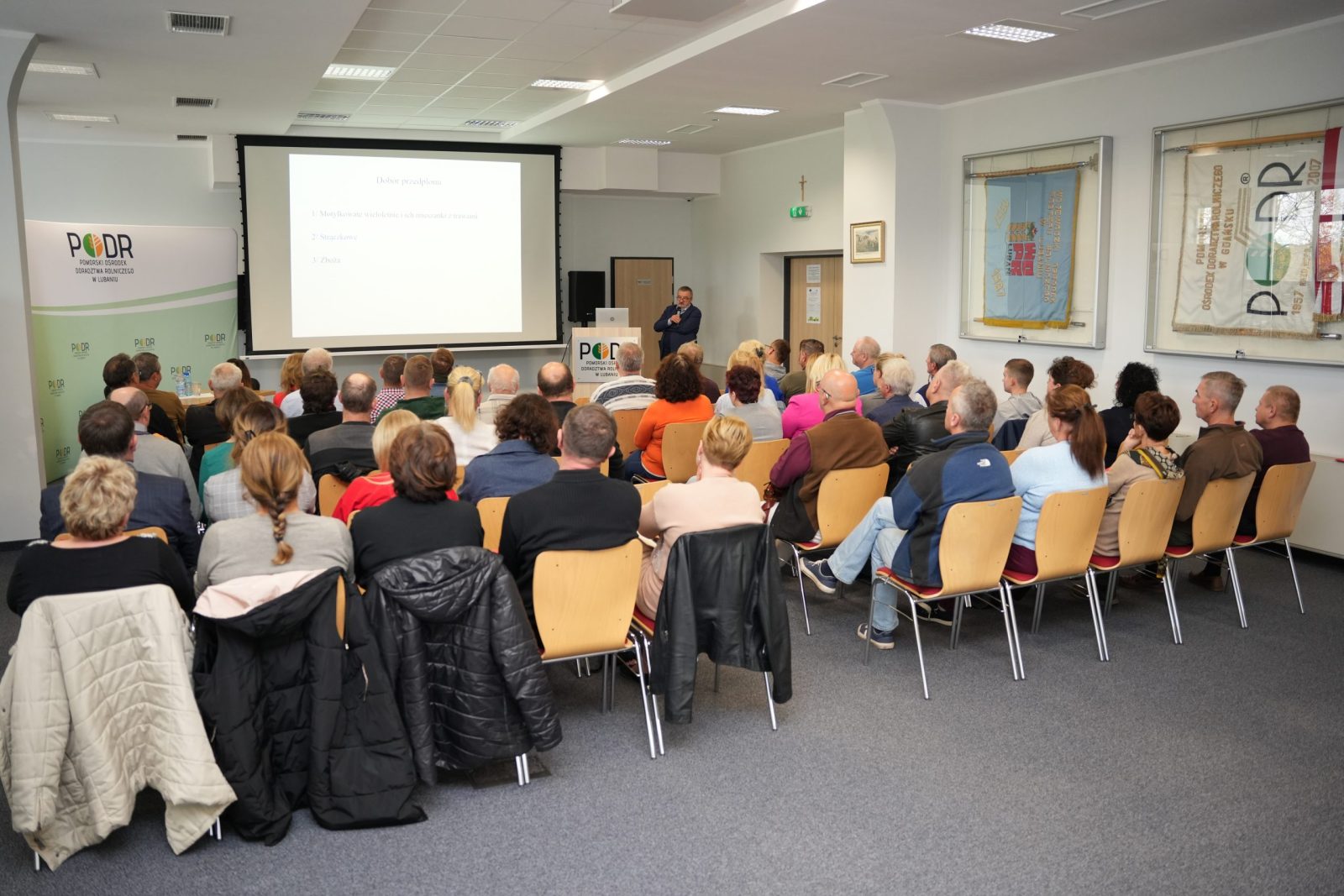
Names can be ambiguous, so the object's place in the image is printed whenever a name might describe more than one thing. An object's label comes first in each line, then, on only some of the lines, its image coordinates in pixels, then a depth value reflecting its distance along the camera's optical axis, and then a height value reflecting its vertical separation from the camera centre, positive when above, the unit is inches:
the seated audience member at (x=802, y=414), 228.8 -20.4
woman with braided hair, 119.5 -24.8
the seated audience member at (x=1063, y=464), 173.5 -23.9
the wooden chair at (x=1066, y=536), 167.5 -35.2
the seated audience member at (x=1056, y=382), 213.5 -13.4
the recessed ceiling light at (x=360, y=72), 331.3 +80.4
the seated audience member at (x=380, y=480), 144.3 -22.6
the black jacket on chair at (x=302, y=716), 115.0 -45.0
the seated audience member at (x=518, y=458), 159.8 -21.1
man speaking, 481.1 -0.5
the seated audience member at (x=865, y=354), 294.7 -9.1
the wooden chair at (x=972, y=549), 159.5 -35.6
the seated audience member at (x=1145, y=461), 185.6 -25.4
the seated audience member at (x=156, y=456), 184.4 -23.9
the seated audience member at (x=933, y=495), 164.2 -27.6
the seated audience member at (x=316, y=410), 210.8 -18.4
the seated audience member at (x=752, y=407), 222.1 -18.7
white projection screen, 422.6 +33.0
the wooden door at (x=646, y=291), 556.4 +16.2
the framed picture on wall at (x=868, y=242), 358.3 +27.8
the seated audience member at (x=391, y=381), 240.8 -14.4
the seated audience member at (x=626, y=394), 261.1 -18.3
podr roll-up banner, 328.5 +5.7
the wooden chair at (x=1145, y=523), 177.0 -35.1
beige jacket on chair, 108.3 -43.2
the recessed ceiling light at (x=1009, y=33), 259.0 +72.8
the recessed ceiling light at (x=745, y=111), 387.5 +79.2
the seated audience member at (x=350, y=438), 183.0 -21.0
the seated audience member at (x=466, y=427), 191.9 -19.7
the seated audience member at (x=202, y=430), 237.0 -24.9
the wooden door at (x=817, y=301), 479.5 +9.3
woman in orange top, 227.6 -19.1
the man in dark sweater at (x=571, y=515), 137.0 -25.6
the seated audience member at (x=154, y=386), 264.1 -16.7
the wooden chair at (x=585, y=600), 134.4 -36.8
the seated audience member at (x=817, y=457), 193.9 -25.4
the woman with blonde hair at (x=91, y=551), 114.1 -25.5
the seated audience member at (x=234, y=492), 155.9 -25.7
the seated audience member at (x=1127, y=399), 224.1 -17.3
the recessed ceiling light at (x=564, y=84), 352.2 +81.5
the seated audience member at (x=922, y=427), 198.2 -20.4
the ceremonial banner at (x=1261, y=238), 244.1 +20.5
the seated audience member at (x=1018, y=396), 237.0 -17.1
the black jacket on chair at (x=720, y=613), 139.2 -39.9
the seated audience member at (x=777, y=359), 329.7 -12.1
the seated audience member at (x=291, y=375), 262.1 -13.7
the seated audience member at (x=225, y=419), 183.9 -17.6
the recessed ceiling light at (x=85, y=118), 389.8 +77.5
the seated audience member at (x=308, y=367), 247.3 -11.3
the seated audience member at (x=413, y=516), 126.0 -23.9
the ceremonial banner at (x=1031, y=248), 314.2 +23.2
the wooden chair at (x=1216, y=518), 188.5 -36.0
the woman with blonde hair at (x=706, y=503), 145.7 -25.7
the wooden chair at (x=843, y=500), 189.3 -33.1
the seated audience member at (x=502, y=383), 241.3 -14.5
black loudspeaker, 513.0 +13.7
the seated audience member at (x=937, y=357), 279.4 -9.5
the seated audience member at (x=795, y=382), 295.3 -17.4
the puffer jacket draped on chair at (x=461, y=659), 120.6 -40.2
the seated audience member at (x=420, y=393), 217.0 -15.4
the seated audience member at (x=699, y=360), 266.5 -10.4
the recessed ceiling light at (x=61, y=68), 295.3 +73.1
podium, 442.6 -14.0
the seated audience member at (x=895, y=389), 225.6 -14.9
